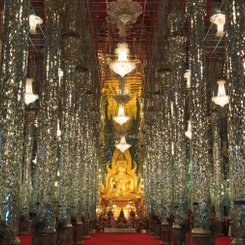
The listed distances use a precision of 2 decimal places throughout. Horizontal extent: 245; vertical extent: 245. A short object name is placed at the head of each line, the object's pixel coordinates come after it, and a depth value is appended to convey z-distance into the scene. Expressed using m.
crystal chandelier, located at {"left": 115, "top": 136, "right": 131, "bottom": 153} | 20.72
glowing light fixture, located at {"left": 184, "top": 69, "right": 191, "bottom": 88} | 15.30
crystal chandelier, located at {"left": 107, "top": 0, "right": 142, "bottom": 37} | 10.72
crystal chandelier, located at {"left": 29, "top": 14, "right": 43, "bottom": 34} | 10.18
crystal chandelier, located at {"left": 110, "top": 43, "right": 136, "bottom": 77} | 11.27
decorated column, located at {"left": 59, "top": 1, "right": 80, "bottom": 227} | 9.88
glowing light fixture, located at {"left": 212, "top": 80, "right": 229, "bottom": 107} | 12.70
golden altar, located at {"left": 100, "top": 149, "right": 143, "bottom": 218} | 23.44
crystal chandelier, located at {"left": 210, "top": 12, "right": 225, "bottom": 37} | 10.57
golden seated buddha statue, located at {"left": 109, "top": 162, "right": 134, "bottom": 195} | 24.13
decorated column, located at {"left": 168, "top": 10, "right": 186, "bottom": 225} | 10.48
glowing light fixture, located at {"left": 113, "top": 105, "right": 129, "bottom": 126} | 16.12
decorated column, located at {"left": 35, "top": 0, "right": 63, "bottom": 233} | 8.84
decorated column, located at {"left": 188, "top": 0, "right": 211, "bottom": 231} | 8.03
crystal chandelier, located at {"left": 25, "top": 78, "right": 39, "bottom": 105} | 12.07
